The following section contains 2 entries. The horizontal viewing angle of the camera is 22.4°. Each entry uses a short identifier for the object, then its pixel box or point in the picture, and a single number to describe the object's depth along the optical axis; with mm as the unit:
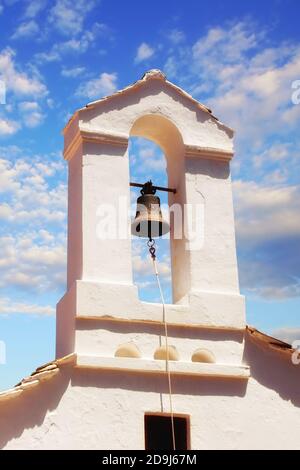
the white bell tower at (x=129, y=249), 6359
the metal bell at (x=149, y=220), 7160
